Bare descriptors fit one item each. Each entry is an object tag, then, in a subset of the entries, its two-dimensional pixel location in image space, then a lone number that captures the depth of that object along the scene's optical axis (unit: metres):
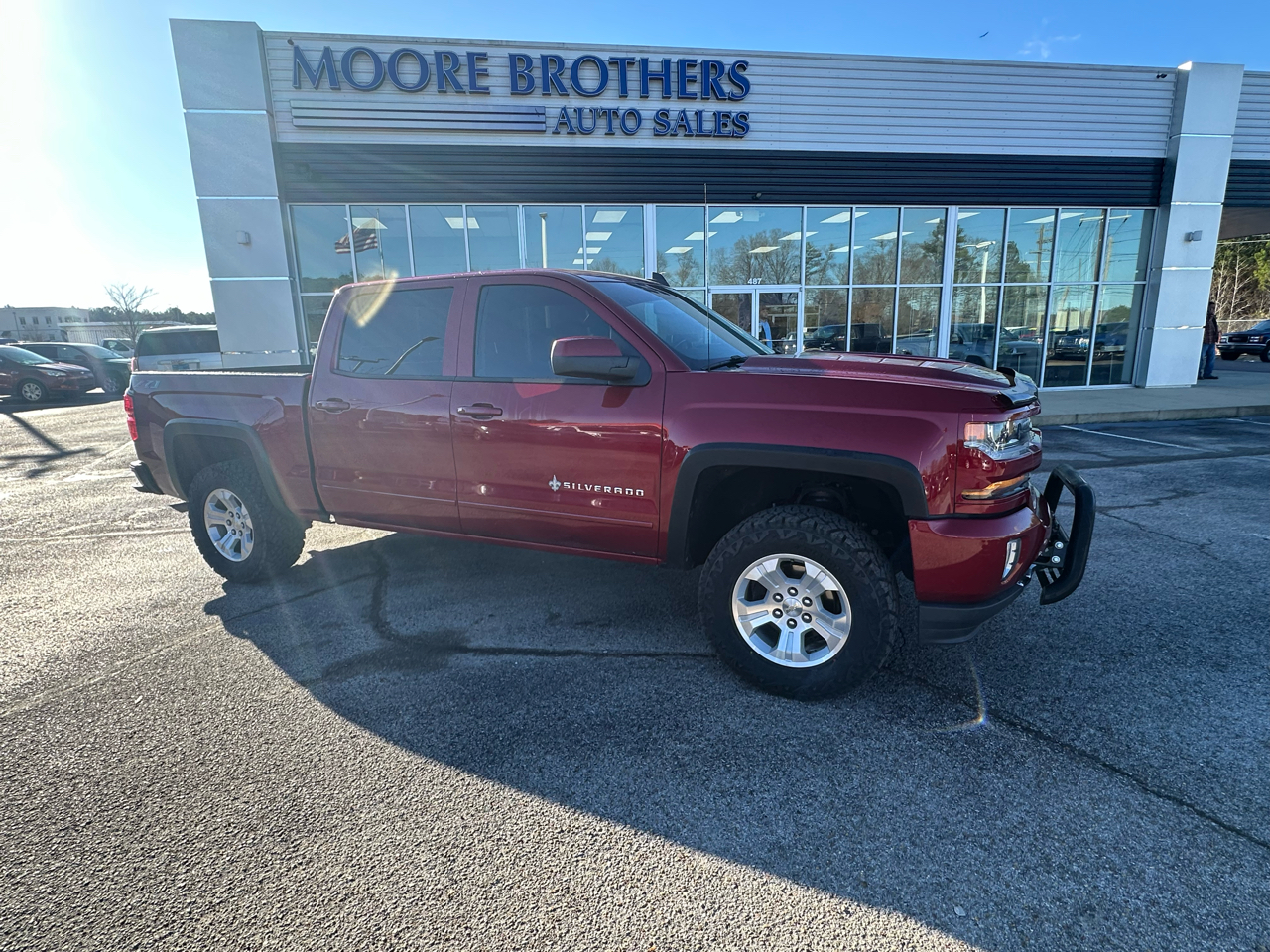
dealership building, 12.34
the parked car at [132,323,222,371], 13.34
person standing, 16.55
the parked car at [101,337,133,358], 26.70
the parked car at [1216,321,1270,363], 26.00
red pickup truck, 2.73
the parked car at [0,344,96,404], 17.78
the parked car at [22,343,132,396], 20.03
